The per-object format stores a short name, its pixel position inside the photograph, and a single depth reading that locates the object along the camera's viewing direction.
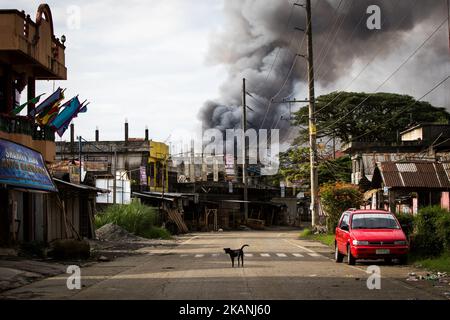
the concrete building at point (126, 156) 82.44
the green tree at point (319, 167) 73.19
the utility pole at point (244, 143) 78.43
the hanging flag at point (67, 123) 33.47
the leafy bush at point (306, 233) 49.94
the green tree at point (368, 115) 74.06
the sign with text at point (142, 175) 66.00
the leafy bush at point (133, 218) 47.71
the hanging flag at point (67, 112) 33.03
